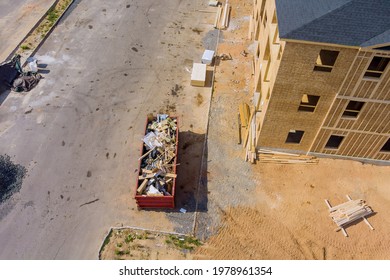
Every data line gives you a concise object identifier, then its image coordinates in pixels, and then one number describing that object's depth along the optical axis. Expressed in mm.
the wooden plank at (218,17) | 36562
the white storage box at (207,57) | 32188
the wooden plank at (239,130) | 26947
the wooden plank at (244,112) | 27894
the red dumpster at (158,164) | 22219
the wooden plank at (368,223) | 22567
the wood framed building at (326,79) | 18172
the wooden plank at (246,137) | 26662
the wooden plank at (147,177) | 22528
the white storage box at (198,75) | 30391
